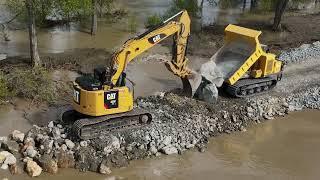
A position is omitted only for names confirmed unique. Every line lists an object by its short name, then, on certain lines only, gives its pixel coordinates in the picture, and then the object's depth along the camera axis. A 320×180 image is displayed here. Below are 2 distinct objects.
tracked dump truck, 16.58
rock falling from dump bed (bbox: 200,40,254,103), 15.83
